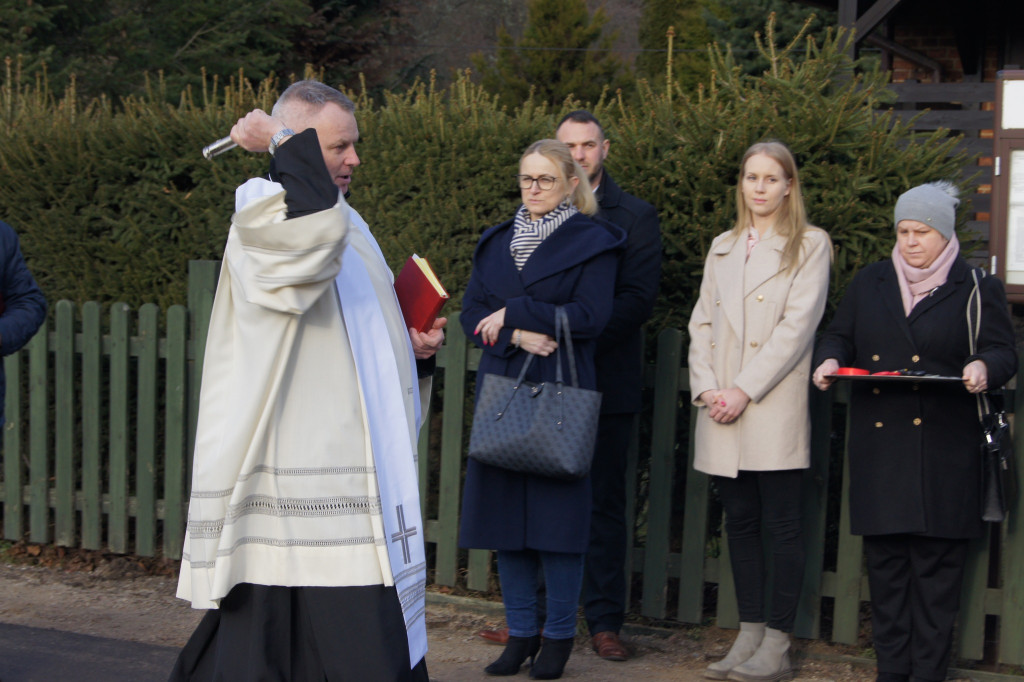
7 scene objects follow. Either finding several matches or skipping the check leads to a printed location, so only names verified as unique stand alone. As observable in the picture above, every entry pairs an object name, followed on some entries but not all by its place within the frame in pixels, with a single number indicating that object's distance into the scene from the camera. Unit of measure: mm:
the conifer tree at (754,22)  16375
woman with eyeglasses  4227
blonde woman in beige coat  4250
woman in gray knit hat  4035
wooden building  10445
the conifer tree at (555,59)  23344
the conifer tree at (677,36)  21969
